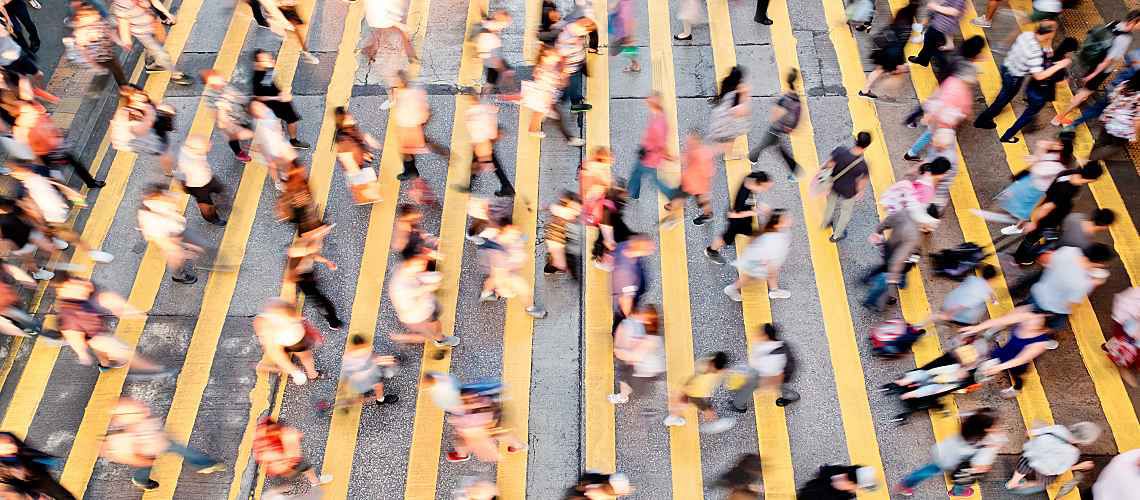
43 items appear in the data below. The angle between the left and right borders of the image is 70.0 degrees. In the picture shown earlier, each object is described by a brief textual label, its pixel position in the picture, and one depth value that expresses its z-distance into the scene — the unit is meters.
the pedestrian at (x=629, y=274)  8.25
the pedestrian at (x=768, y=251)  8.58
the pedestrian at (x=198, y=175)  9.52
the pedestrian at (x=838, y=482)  6.98
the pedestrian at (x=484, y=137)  9.80
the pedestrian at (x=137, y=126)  10.07
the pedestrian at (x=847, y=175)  9.13
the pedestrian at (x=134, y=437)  7.36
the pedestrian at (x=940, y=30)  11.64
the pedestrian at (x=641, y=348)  7.77
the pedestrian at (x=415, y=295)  8.31
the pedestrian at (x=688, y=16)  12.77
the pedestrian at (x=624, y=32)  12.06
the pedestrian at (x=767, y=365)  7.63
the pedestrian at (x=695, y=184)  9.55
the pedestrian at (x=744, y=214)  9.14
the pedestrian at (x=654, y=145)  9.64
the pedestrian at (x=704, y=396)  7.62
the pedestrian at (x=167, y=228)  8.93
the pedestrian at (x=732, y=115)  10.07
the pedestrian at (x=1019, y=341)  7.89
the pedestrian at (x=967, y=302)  8.16
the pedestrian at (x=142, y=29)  11.73
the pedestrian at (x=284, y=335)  8.00
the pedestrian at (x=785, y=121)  10.13
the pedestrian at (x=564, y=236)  8.84
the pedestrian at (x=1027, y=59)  10.45
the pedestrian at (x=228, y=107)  10.35
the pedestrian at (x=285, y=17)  12.24
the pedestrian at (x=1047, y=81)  10.32
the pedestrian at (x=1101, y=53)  10.59
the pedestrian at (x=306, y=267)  8.77
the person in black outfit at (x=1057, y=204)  8.95
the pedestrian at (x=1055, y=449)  7.20
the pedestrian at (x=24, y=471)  7.25
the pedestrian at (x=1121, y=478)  6.98
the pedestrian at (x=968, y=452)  7.00
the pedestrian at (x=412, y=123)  9.99
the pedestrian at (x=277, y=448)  7.45
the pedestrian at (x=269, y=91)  10.62
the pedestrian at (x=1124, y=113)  10.38
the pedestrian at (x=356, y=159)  9.87
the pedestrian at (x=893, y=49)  11.31
